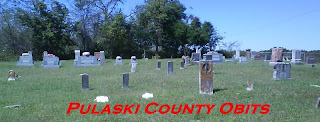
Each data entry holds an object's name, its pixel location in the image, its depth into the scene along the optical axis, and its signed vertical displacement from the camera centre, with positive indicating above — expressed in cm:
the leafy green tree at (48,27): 3478 +370
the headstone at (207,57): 1655 -8
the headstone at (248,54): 3342 +21
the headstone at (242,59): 2495 -35
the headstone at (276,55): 1958 +5
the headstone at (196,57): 2256 -11
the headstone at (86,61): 2134 -42
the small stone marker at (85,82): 939 -90
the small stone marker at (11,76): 1241 -92
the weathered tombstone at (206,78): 774 -63
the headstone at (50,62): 2091 -48
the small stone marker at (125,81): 968 -90
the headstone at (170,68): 1431 -64
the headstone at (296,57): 2311 -11
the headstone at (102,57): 2834 -13
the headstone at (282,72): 1093 -65
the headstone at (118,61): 2375 -46
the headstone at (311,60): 2356 -37
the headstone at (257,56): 3253 -3
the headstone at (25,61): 2267 -44
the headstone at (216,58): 2304 -19
